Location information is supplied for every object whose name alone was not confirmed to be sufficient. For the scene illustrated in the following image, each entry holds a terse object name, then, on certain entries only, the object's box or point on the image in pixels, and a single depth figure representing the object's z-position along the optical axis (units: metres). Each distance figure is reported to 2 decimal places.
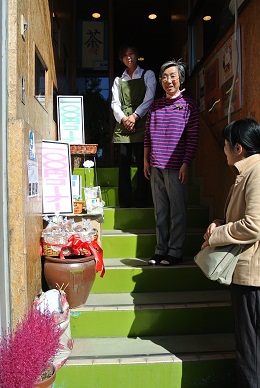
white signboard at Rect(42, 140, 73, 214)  3.42
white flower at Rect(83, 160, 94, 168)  4.21
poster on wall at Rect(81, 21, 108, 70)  6.73
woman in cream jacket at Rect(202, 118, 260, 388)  2.04
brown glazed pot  2.87
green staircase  2.50
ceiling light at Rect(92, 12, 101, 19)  6.77
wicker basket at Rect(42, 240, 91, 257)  2.97
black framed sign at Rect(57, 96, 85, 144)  4.65
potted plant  1.81
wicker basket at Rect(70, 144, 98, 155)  4.20
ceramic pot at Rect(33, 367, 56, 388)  1.99
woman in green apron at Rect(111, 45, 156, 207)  4.08
